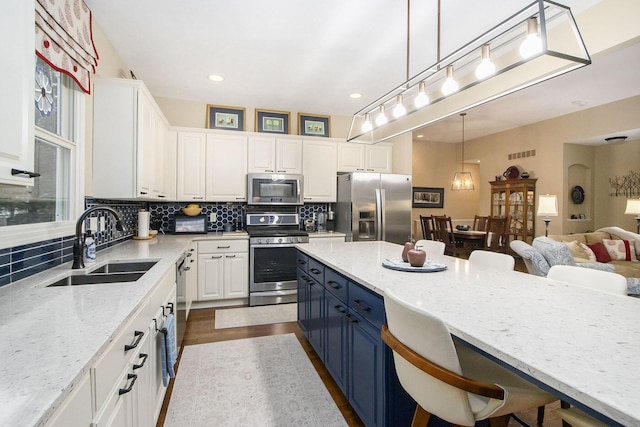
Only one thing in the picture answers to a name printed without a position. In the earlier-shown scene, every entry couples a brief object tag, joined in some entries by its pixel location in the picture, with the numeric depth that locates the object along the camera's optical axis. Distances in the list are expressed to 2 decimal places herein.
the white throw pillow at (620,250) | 4.54
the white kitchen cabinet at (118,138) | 2.44
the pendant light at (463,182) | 6.45
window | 1.63
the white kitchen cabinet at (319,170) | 4.56
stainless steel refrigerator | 4.39
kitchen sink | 1.76
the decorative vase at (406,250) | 2.01
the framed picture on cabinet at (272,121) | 4.61
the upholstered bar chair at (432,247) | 2.72
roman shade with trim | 1.64
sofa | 3.74
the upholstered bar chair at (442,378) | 0.97
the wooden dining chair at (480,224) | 5.89
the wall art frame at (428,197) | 7.50
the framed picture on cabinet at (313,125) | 4.79
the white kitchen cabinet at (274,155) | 4.32
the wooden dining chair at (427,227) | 5.99
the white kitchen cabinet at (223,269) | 3.83
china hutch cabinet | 6.11
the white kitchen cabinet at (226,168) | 4.17
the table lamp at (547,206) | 5.04
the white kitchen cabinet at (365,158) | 4.72
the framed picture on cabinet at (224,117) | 4.40
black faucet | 1.83
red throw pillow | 4.43
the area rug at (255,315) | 3.41
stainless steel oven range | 3.97
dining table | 5.41
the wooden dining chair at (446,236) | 5.44
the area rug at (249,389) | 1.89
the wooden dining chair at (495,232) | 5.27
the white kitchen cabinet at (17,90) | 1.01
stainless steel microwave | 4.25
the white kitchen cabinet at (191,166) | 4.04
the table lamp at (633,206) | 5.02
